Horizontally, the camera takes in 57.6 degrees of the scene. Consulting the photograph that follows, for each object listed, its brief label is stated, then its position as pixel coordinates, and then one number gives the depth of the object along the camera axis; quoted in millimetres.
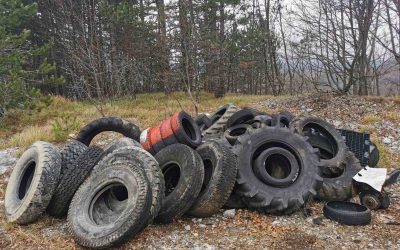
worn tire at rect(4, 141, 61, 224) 4305
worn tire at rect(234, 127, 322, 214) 4590
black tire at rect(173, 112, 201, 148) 5367
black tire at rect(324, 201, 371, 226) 4305
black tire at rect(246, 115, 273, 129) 5828
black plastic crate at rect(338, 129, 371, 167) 6227
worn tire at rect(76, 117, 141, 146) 6396
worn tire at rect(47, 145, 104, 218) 4410
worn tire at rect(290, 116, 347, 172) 5559
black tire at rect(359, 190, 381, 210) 4793
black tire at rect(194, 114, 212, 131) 7273
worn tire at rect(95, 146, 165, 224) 3920
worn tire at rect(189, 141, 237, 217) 4433
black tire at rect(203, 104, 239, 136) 6723
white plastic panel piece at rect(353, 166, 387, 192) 4825
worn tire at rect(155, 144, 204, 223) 4258
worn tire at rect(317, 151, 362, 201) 5137
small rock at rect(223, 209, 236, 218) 4602
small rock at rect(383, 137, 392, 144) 7957
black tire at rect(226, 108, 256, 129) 6625
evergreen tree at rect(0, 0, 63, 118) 10539
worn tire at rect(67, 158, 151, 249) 3641
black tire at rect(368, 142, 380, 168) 6284
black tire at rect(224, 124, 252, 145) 6217
